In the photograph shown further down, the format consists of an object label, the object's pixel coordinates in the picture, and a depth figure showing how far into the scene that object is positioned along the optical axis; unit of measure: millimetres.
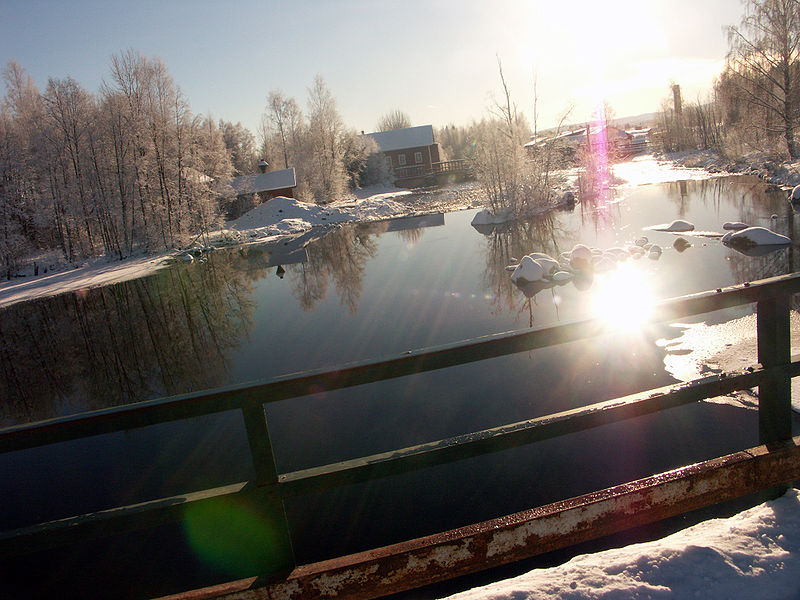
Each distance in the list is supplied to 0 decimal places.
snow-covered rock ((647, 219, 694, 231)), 21739
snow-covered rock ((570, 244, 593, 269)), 17609
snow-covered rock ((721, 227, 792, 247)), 17062
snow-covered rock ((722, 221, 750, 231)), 19781
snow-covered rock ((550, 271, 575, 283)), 16425
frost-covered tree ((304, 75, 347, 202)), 55875
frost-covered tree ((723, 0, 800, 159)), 32406
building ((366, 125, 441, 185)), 73812
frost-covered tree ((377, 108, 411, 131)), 108750
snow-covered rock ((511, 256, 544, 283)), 16688
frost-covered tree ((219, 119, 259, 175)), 70188
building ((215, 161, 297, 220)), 49469
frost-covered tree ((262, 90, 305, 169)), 71938
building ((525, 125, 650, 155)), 35047
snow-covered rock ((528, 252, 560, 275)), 17000
